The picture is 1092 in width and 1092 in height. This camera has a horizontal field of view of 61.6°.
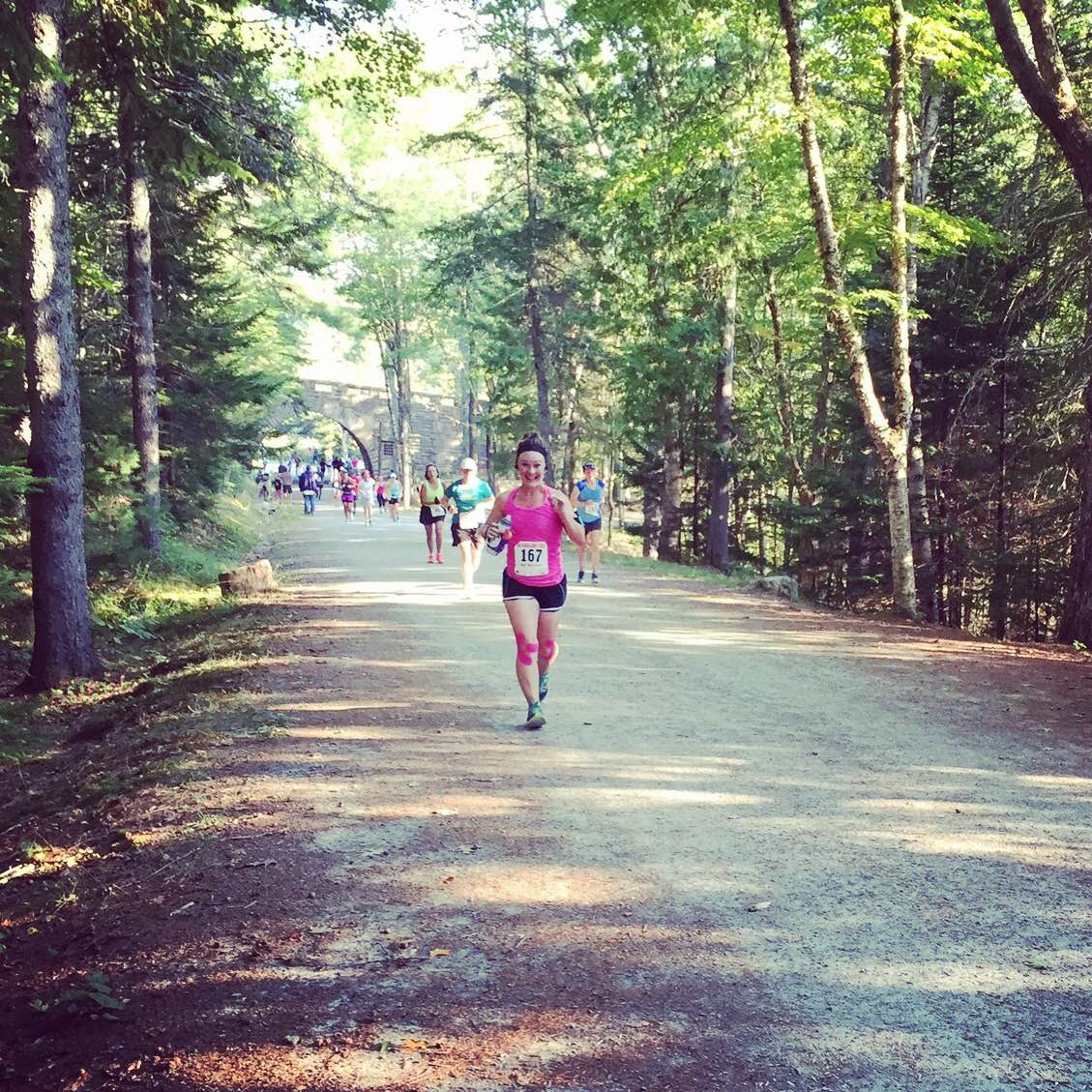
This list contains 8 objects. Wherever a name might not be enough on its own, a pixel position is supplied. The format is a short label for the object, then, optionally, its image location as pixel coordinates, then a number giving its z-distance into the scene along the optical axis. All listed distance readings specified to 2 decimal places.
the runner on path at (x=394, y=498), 34.38
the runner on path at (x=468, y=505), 14.00
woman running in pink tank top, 7.45
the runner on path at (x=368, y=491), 32.88
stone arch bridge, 66.31
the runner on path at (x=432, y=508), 18.53
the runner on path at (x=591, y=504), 16.55
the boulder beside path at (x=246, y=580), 15.88
